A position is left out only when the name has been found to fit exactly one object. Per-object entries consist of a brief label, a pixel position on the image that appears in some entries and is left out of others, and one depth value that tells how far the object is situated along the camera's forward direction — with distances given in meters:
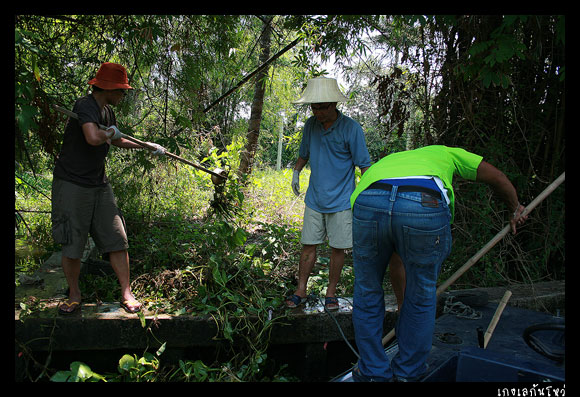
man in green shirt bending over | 2.40
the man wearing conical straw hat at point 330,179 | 3.58
